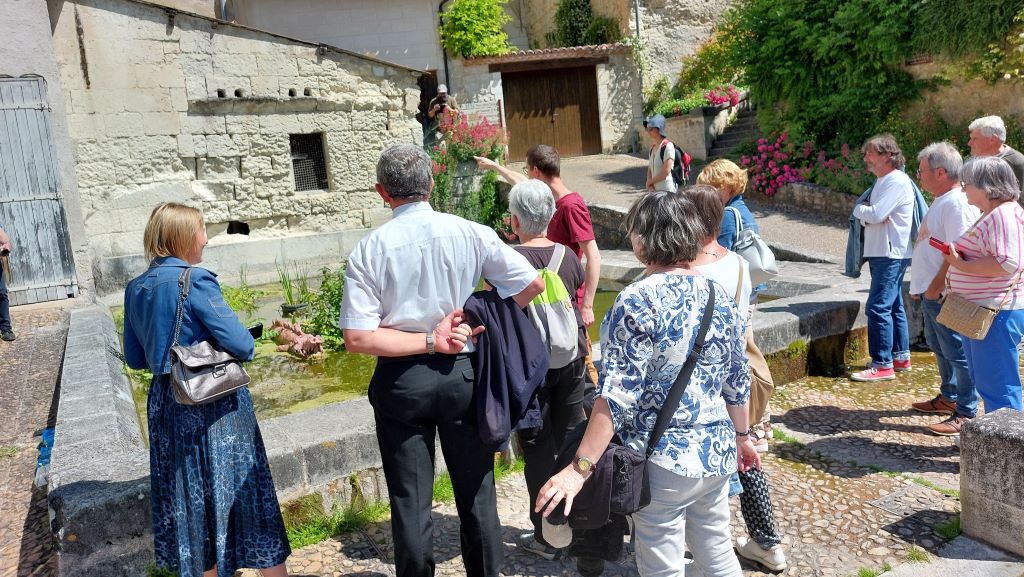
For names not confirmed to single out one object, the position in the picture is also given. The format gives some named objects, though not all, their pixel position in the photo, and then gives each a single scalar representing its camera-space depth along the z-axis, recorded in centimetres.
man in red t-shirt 388
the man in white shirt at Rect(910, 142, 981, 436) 393
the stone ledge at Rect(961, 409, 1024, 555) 282
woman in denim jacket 256
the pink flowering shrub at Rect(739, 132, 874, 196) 1055
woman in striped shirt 332
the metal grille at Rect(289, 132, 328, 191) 1224
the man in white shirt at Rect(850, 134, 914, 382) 466
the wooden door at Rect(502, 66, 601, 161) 1778
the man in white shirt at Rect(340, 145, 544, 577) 240
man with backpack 704
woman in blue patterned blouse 207
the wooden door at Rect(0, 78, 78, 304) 887
